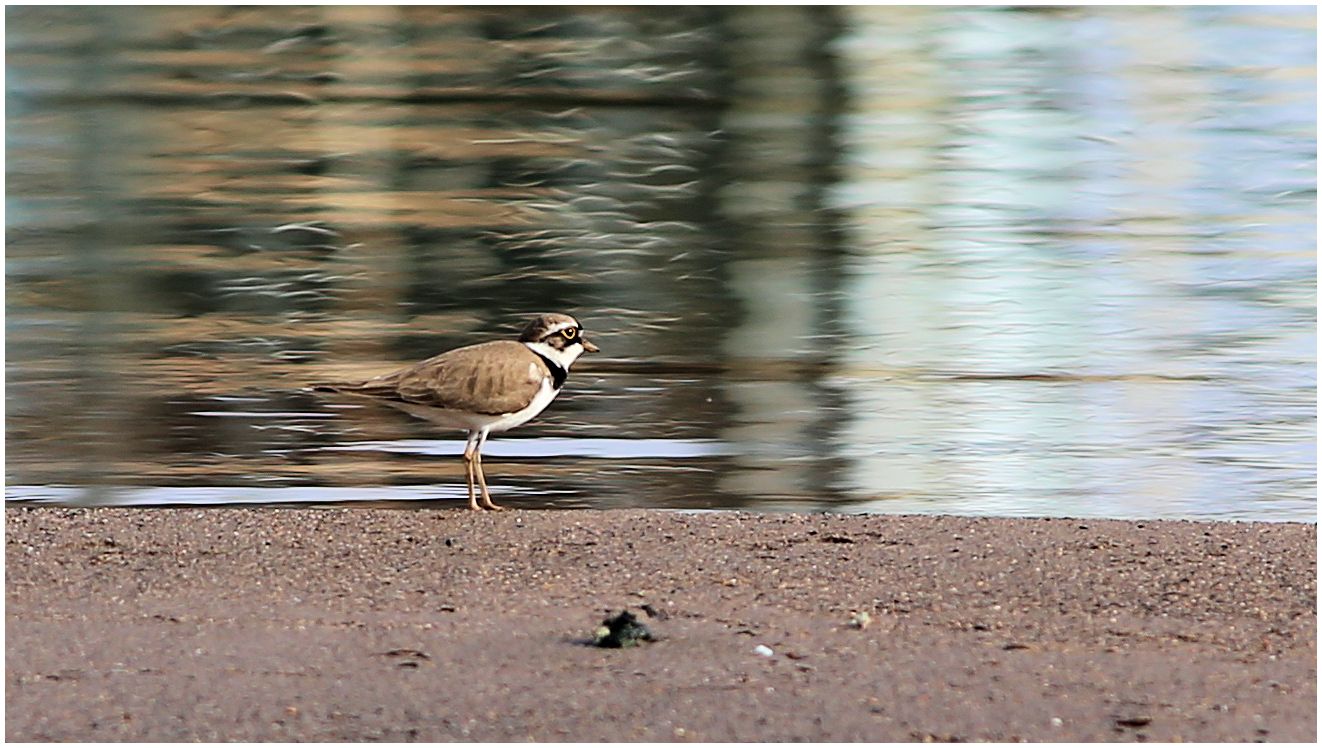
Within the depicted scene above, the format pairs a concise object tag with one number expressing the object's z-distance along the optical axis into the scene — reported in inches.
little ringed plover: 534.3
